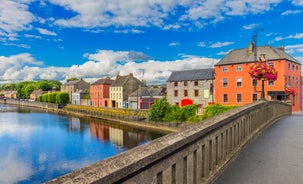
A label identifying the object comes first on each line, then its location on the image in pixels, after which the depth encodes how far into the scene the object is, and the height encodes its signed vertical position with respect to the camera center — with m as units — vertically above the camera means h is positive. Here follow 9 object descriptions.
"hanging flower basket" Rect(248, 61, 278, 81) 12.69 +1.18
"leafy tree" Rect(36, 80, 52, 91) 156.38 +5.82
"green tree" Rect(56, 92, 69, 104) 91.62 -1.71
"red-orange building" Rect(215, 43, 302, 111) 34.16 +2.44
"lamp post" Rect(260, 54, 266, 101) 12.65 +1.83
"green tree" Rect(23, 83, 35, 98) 150.20 +2.90
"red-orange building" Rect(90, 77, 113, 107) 73.31 +0.51
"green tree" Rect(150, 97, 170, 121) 42.09 -3.29
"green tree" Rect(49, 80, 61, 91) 163.36 +8.27
